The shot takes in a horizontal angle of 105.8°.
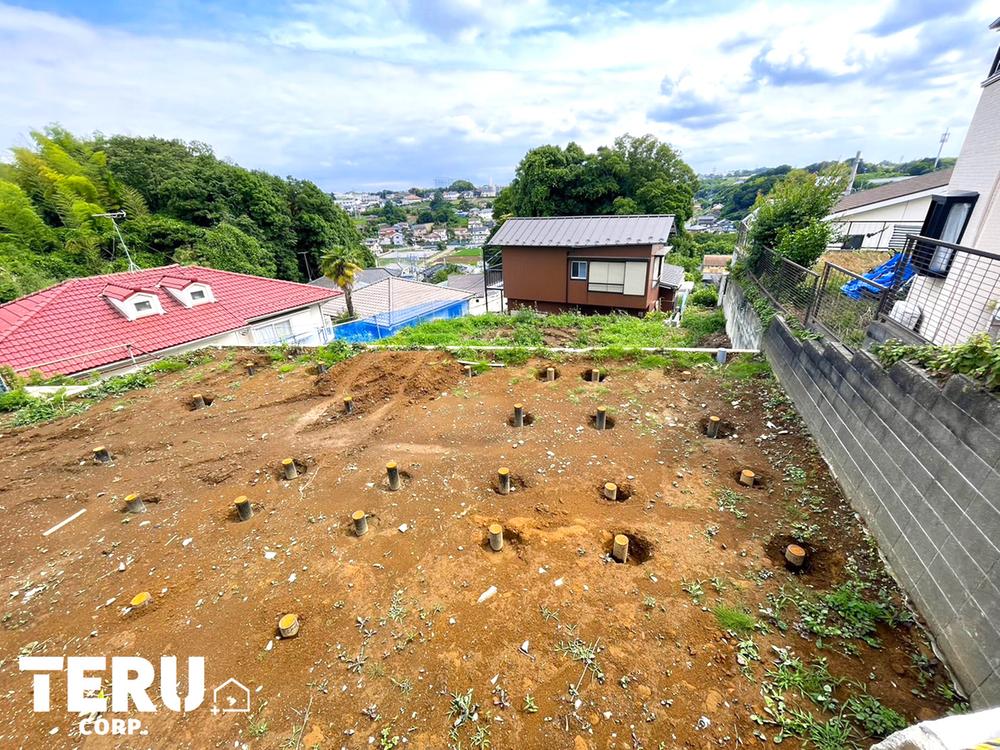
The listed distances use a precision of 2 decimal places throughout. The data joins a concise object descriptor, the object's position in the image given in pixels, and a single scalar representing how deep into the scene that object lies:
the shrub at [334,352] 8.39
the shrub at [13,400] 7.11
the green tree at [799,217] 6.80
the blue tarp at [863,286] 5.08
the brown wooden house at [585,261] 13.78
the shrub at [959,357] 2.53
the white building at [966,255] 3.90
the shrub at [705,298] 17.09
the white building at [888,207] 14.73
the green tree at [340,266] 17.39
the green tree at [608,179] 24.69
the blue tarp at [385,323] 16.61
